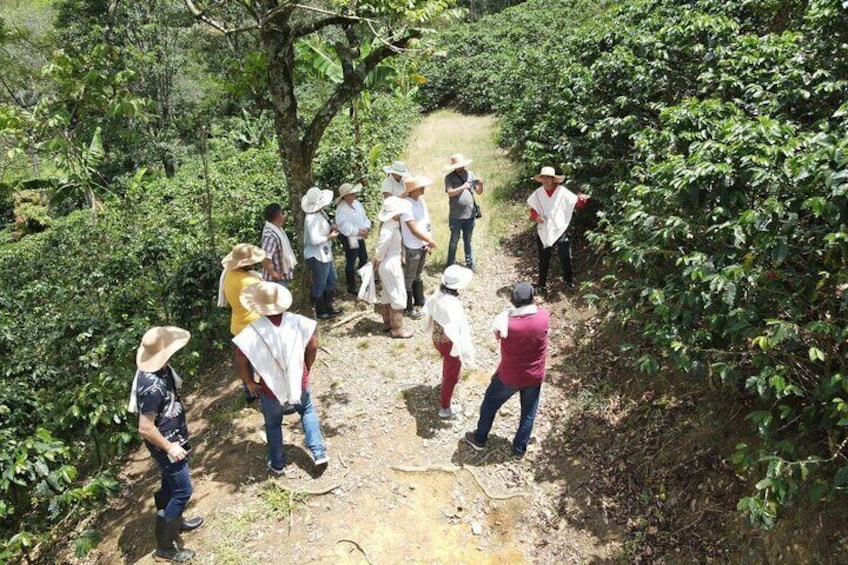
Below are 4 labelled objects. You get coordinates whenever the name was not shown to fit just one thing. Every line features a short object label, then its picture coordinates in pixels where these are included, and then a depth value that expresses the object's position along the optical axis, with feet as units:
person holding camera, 26.22
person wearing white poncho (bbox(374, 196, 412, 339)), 22.26
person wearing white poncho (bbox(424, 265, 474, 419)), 17.20
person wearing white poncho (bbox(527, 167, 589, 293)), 24.08
